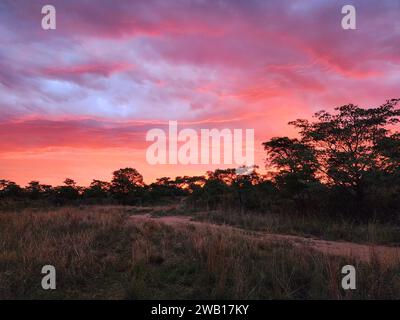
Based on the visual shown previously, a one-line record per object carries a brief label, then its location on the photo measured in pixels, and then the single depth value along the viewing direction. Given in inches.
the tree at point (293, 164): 727.7
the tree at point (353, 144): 653.9
